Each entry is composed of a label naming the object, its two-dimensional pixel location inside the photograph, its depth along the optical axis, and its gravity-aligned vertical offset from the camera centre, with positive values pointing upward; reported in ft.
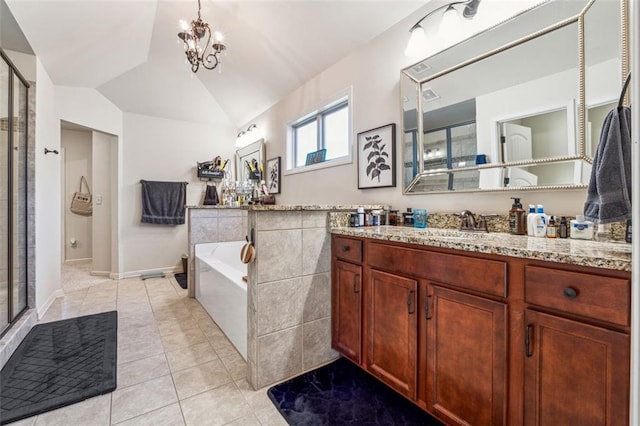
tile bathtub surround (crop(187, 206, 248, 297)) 10.62 -0.57
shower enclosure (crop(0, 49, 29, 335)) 7.32 +0.54
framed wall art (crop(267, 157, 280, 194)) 12.60 +1.68
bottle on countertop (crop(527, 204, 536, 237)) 4.67 -0.11
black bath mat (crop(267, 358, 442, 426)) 4.62 -3.41
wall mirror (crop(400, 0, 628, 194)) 4.37 +2.09
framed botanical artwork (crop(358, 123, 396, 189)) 7.39 +1.52
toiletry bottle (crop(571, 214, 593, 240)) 4.23 -0.25
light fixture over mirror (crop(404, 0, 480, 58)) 5.70 +4.05
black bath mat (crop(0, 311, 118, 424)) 4.93 -3.31
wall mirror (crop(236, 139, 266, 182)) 13.75 +2.65
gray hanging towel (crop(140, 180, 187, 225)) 14.20 +0.51
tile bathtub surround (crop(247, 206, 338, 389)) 5.40 -1.68
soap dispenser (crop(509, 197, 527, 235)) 4.82 -0.12
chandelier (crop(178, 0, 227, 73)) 7.58 +4.88
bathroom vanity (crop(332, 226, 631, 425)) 2.76 -1.42
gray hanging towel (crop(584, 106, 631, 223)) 3.15 +0.50
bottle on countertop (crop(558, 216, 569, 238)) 4.50 -0.27
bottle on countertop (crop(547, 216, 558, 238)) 4.51 -0.27
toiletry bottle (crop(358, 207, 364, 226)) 6.47 -0.11
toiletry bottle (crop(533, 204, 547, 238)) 4.55 -0.18
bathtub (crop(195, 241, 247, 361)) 6.57 -2.11
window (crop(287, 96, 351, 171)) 9.59 +2.93
